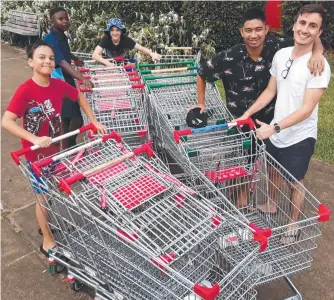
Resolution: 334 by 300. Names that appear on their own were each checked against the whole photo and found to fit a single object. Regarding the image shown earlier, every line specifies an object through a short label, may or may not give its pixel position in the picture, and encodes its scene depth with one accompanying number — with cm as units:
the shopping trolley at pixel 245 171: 351
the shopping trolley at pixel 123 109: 426
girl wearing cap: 549
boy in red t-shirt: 323
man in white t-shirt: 320
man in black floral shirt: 357
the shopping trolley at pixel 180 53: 549
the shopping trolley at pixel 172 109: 422
